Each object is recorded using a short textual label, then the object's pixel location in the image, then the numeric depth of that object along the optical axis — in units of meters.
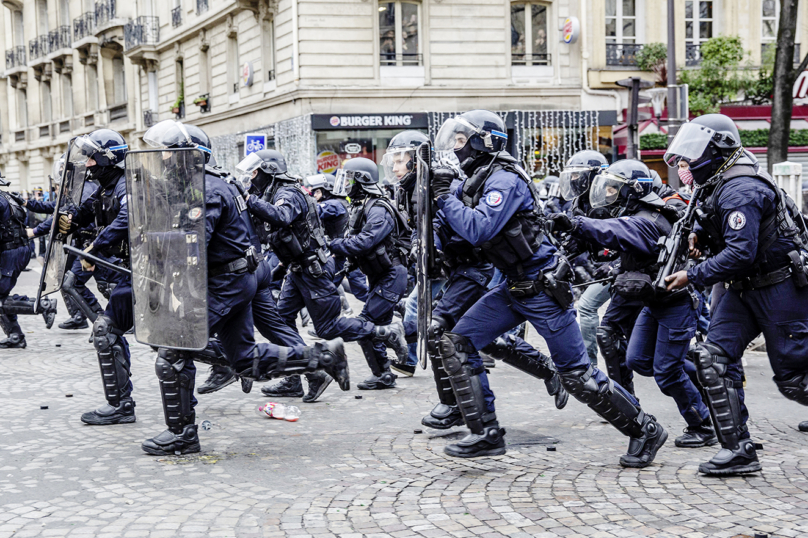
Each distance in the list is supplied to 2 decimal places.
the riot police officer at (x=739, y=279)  4.59
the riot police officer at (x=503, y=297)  4.79
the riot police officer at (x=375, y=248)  7.39
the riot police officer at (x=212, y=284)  5.05
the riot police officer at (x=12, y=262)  9.44
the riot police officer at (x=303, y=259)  7.01
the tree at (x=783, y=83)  14.68
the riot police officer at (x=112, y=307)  5.91
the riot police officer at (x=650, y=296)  5.40
